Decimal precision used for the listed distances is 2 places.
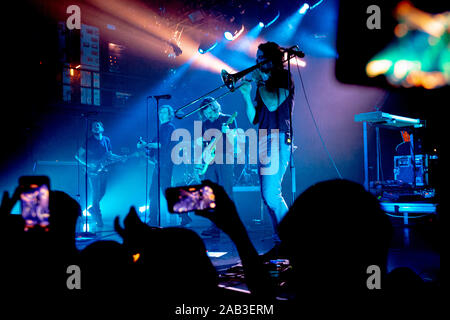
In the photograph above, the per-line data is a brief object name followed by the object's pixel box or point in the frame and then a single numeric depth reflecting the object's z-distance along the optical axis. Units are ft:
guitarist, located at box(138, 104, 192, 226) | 19.15
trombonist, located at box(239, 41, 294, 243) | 10.75
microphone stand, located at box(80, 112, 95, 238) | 16.75
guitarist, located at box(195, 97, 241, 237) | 16.46
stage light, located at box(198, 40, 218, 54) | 25.29
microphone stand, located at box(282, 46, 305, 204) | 9.75
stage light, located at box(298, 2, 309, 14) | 19.80
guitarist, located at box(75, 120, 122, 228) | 21.45
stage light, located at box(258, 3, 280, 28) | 20.57
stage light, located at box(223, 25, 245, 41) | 23.46
